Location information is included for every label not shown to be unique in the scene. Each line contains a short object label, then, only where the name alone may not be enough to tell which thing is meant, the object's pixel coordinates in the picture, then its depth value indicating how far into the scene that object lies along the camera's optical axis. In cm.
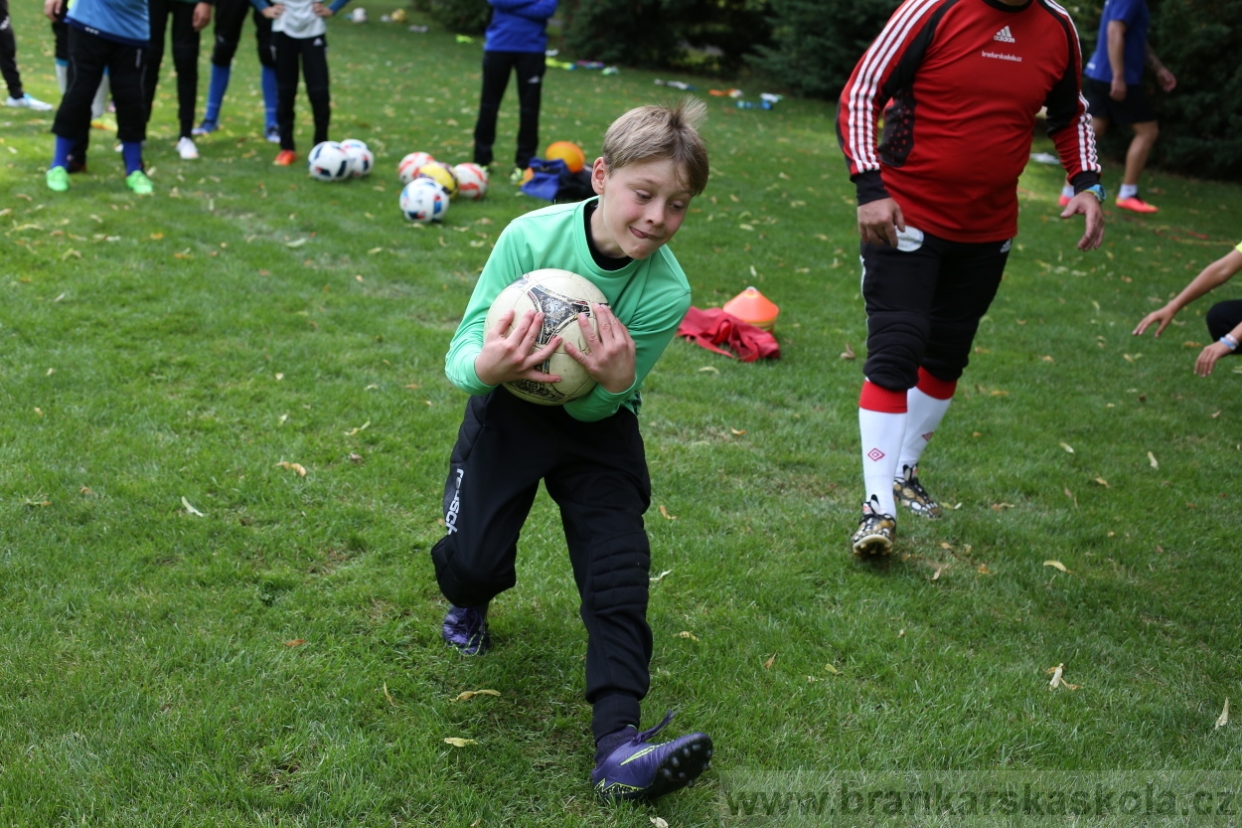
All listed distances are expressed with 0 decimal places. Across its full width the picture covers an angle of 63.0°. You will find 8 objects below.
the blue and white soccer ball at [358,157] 980
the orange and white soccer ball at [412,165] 968
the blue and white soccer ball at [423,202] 873
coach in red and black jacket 410
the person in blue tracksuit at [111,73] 799
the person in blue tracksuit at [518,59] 1034
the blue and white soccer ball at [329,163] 966
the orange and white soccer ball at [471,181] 953
